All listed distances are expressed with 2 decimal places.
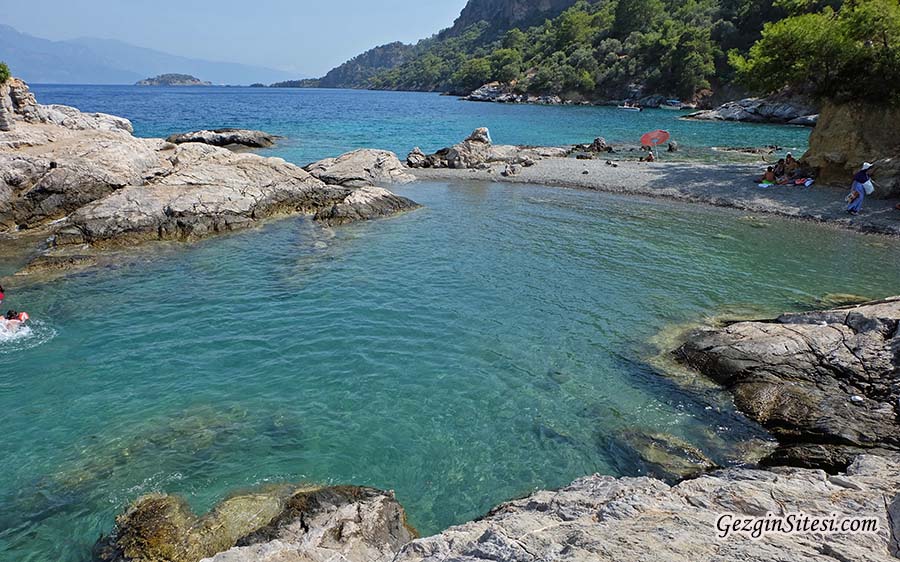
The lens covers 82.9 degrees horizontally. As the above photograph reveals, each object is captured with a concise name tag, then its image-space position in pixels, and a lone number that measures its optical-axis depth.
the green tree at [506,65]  158.12
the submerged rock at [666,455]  9.07
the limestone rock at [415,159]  41.97
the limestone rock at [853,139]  27.28
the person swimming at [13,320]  14.14
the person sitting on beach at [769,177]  30.38
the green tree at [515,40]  184.38
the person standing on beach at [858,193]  24.28
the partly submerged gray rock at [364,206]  26.03
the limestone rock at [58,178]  23.61
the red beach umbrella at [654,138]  43.53
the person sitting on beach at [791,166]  30.61
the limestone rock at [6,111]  27.20
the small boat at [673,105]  109.25
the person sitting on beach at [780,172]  30.41
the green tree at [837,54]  26.36
